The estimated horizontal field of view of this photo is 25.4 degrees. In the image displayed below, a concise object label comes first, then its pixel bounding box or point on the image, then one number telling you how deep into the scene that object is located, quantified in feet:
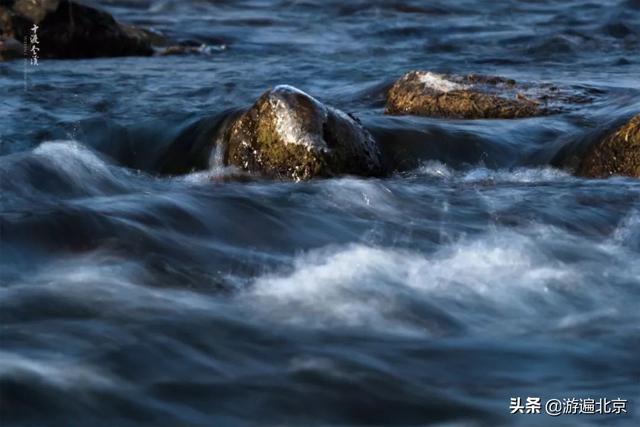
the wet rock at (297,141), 28.07
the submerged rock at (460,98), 33.88
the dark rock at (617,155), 28.91
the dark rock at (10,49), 45.09
